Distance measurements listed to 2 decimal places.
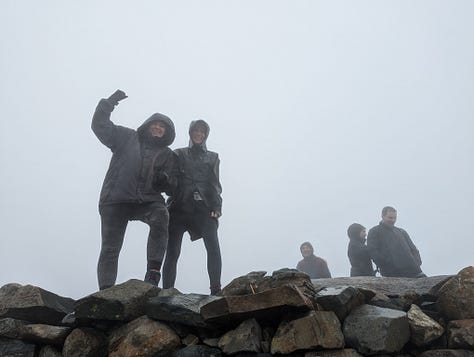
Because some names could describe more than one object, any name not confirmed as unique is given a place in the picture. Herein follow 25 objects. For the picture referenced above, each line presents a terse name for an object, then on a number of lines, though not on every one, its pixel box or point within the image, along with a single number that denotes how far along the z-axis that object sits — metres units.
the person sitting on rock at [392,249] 9.47
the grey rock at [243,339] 3.46
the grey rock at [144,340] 3.64
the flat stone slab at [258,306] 3.58
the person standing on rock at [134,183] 5.23
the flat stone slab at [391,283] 4.90
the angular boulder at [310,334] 3.39
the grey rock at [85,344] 3.77
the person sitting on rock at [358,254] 10.32
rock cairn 3.47
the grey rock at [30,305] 4.10
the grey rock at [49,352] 3.88
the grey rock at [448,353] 3.44
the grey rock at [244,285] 4.32
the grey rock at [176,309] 3.80
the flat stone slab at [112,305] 3.91
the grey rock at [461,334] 3.51
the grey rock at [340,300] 3.68
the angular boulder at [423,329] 3.56
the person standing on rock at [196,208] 6.11
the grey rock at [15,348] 3.85
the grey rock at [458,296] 3.75
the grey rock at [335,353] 3.36
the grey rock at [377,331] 3.38
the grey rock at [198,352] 3.56
